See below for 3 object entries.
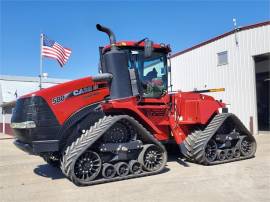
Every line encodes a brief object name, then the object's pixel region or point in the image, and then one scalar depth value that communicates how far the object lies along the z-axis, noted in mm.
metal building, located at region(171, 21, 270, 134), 10694
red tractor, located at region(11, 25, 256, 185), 4657
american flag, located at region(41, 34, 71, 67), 11898
